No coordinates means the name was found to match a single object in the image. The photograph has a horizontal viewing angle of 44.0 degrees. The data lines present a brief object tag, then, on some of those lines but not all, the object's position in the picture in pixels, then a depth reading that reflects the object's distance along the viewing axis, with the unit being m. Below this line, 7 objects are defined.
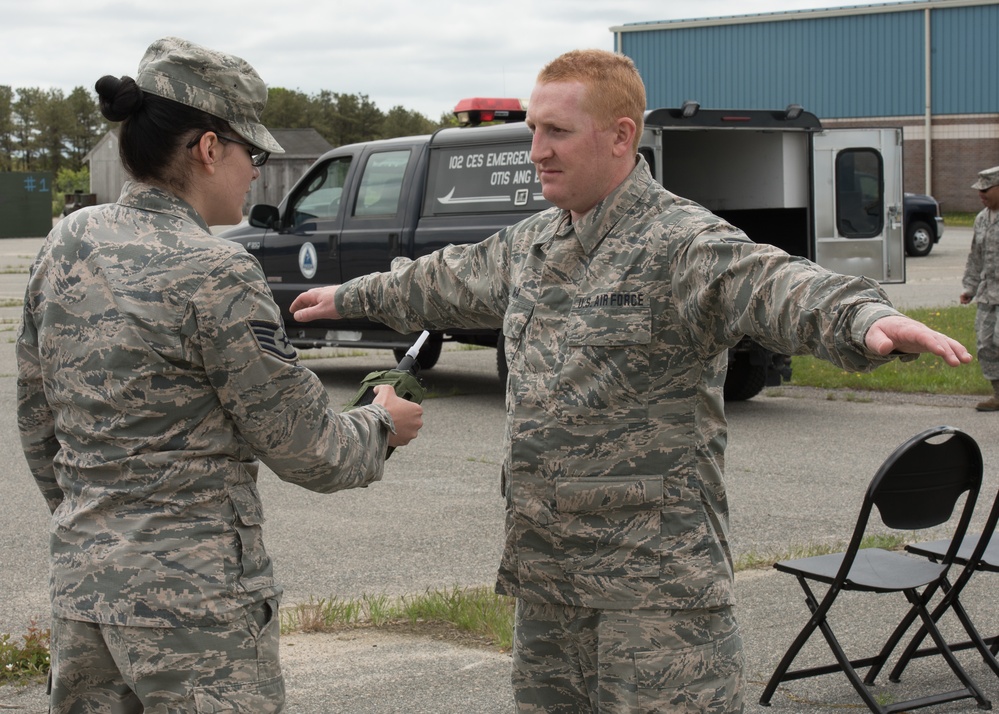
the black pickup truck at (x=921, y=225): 27.36
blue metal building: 44.28
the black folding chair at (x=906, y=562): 3.82
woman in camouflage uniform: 2.32
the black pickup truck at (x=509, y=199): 10.22
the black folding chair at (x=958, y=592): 4.19
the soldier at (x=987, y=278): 9.95
